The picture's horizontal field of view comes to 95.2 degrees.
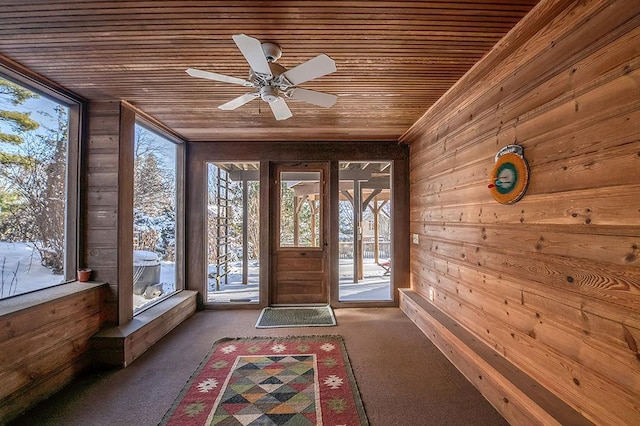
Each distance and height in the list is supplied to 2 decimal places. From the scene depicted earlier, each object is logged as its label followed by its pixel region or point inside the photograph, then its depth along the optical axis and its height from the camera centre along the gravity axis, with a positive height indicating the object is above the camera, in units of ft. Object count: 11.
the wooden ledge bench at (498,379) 5.34 -3.53
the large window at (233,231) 17.59 -0.58
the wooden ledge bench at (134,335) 8.71 -3.64
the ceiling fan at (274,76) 5.64 +3.20
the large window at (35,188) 7.44 +1.03
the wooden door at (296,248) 14.80 -1.34
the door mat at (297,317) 12.16 -4.24
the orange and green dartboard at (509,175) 6.43 +1.03
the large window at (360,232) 19.29 -1.00
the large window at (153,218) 11.00 +0.23
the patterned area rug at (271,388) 6.58 -4.35
